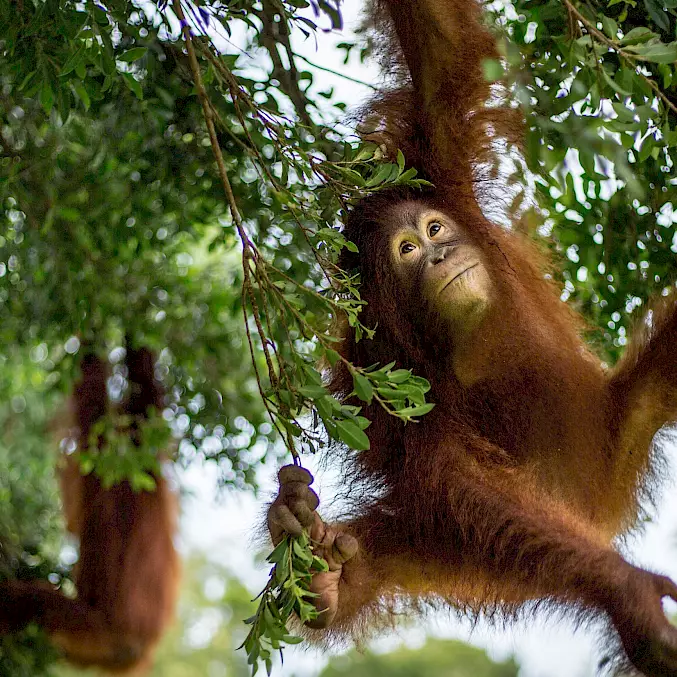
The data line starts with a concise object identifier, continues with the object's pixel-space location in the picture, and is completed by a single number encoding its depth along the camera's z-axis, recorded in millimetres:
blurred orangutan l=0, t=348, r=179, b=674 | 5570
